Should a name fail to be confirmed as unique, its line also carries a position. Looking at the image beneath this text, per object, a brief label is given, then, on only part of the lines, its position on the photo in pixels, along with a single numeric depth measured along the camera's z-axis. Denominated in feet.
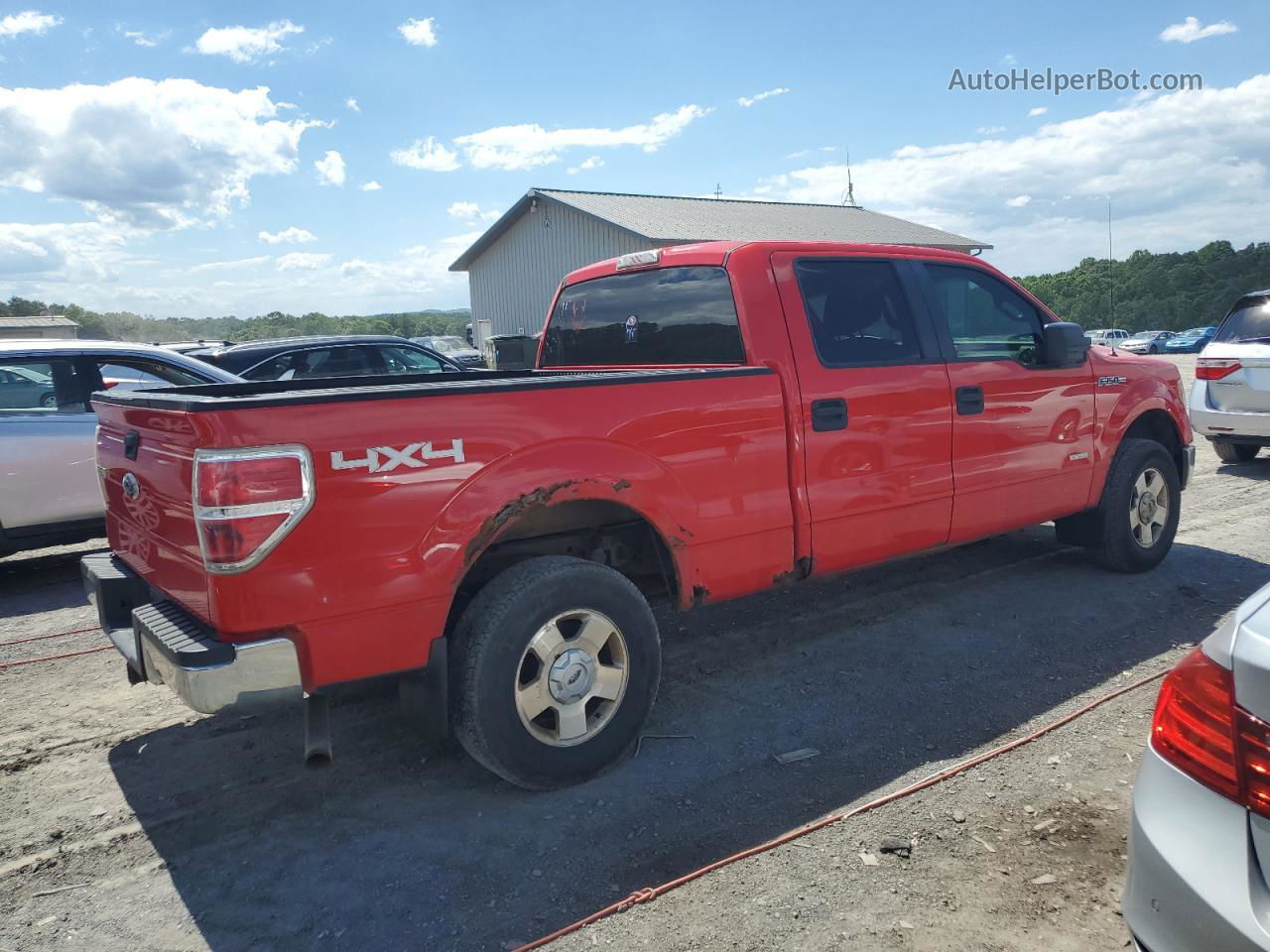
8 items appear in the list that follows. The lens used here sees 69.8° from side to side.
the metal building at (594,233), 77.41
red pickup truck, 8.96
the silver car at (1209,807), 5.42
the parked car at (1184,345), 153.35
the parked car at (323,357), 32.48
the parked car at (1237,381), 28.50
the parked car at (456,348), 71.14
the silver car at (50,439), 20.59
